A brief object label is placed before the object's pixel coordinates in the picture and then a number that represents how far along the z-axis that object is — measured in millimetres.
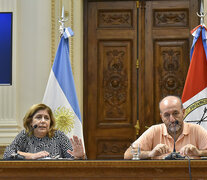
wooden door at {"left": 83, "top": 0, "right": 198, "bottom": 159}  8563
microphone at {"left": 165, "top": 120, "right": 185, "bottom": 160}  4255
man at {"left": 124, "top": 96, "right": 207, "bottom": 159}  5406
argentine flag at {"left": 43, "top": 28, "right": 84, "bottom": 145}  7444
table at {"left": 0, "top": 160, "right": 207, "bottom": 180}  4010
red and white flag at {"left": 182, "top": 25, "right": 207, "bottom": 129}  7404
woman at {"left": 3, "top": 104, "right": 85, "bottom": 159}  5953
